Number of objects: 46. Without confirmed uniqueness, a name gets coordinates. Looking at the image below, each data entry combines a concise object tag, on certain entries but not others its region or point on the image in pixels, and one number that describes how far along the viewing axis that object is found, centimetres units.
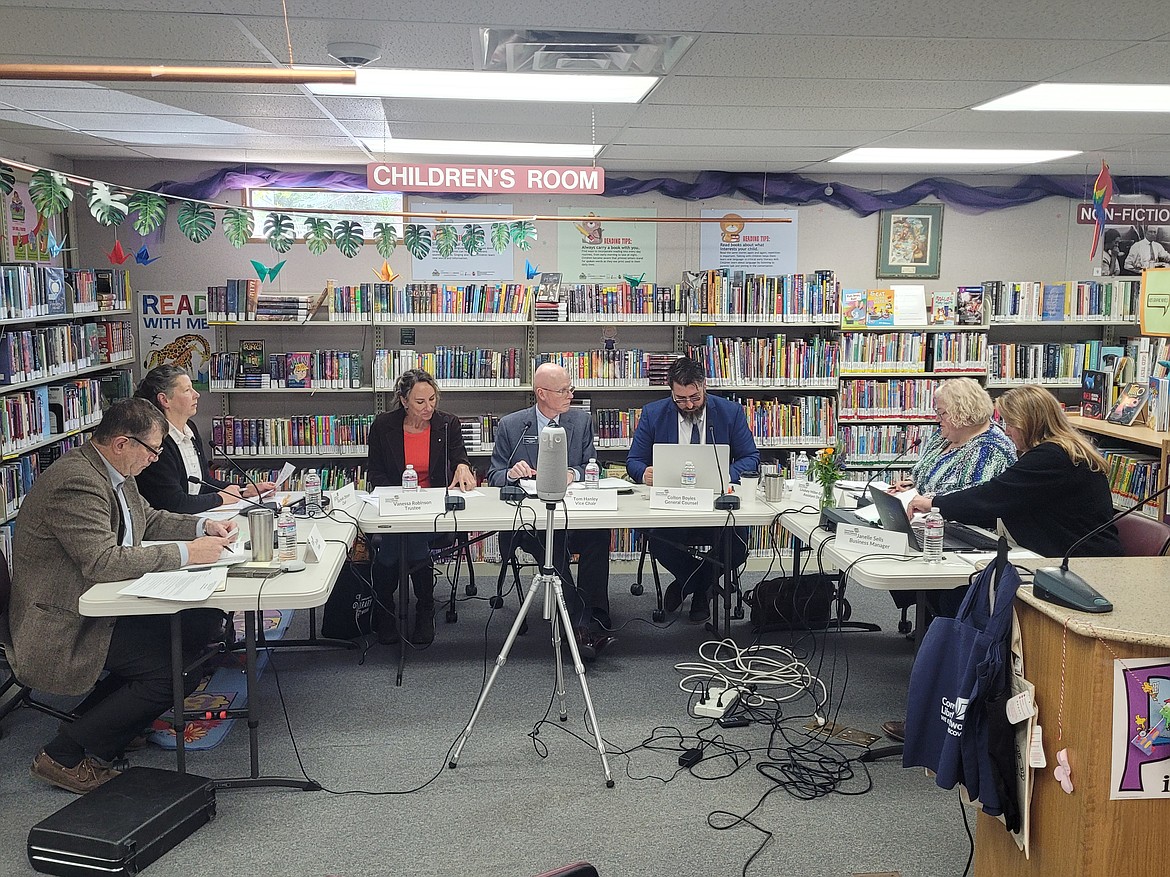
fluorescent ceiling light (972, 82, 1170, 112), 393
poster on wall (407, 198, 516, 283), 659
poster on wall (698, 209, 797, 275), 679
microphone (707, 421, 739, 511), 448
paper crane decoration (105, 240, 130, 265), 583
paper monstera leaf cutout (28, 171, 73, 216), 376
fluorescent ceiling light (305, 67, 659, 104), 369
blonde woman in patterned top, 433
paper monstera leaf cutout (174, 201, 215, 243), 441
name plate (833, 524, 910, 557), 371
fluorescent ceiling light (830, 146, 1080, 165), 573
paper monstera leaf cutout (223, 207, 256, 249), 448
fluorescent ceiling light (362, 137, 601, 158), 538
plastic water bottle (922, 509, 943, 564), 363
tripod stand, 343
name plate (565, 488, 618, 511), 456
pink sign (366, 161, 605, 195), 385
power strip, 402
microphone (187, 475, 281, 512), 406
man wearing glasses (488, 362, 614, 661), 488
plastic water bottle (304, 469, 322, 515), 450
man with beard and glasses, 529
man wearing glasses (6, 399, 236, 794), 331
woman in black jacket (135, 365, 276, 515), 433
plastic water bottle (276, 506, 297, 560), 364
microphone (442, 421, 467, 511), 444
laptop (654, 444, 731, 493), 462
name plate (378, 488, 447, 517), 438
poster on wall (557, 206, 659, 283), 670
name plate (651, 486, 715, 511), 454
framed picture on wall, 689
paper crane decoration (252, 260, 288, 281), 653
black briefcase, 284
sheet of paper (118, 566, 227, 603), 319
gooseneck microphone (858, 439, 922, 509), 437
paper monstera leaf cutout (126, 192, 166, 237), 413
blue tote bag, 224
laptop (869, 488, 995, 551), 377
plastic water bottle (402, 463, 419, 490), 456
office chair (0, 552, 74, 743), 355
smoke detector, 322
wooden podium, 202
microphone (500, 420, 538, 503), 448
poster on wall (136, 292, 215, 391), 648
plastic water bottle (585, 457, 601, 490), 484
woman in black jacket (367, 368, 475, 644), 499
